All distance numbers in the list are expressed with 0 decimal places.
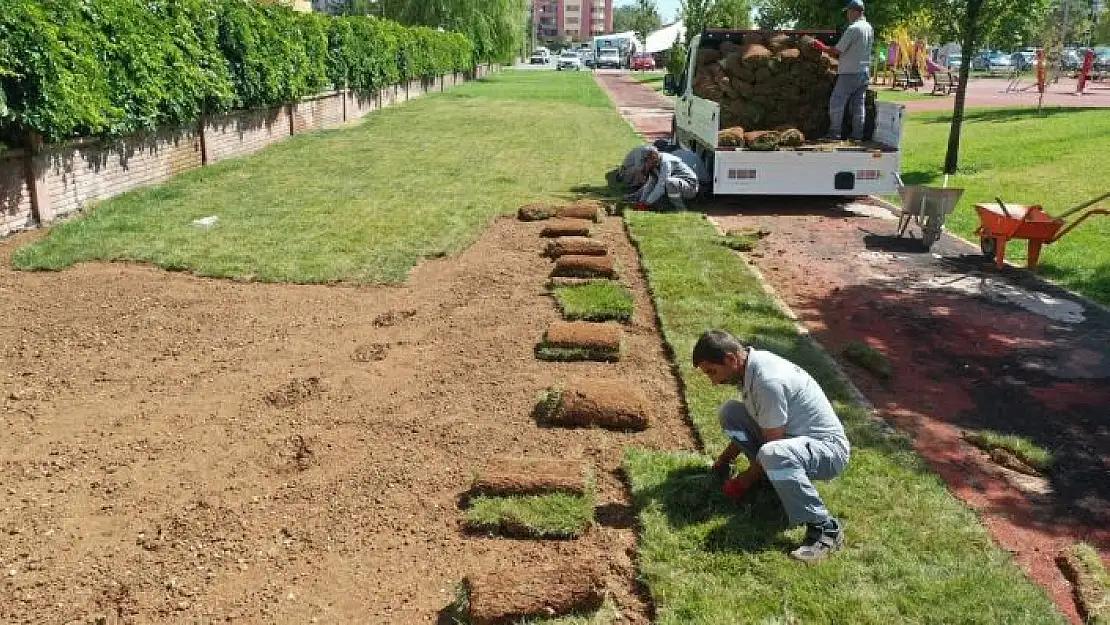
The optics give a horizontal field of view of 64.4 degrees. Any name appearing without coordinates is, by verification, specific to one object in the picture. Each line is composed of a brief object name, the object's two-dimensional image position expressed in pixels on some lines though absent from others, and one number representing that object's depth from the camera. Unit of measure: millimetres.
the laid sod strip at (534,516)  4117
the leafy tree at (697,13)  44812
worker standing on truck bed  12375
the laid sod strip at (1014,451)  4895
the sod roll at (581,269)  8398
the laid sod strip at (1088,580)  3561
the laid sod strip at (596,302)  7258
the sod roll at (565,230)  10016
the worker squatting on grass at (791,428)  3943
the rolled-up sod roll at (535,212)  11188
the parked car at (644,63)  82062
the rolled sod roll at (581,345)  6363
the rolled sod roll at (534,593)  3430
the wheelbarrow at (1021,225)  8617
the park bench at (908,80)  41344
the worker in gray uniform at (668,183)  12023
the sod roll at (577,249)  9117
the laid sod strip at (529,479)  4371
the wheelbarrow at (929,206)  9648
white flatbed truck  11867
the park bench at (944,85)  37594
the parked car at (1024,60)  53006
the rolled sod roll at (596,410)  5266
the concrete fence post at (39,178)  10125
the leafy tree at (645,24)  112438
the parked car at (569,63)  81250
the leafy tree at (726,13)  44056
